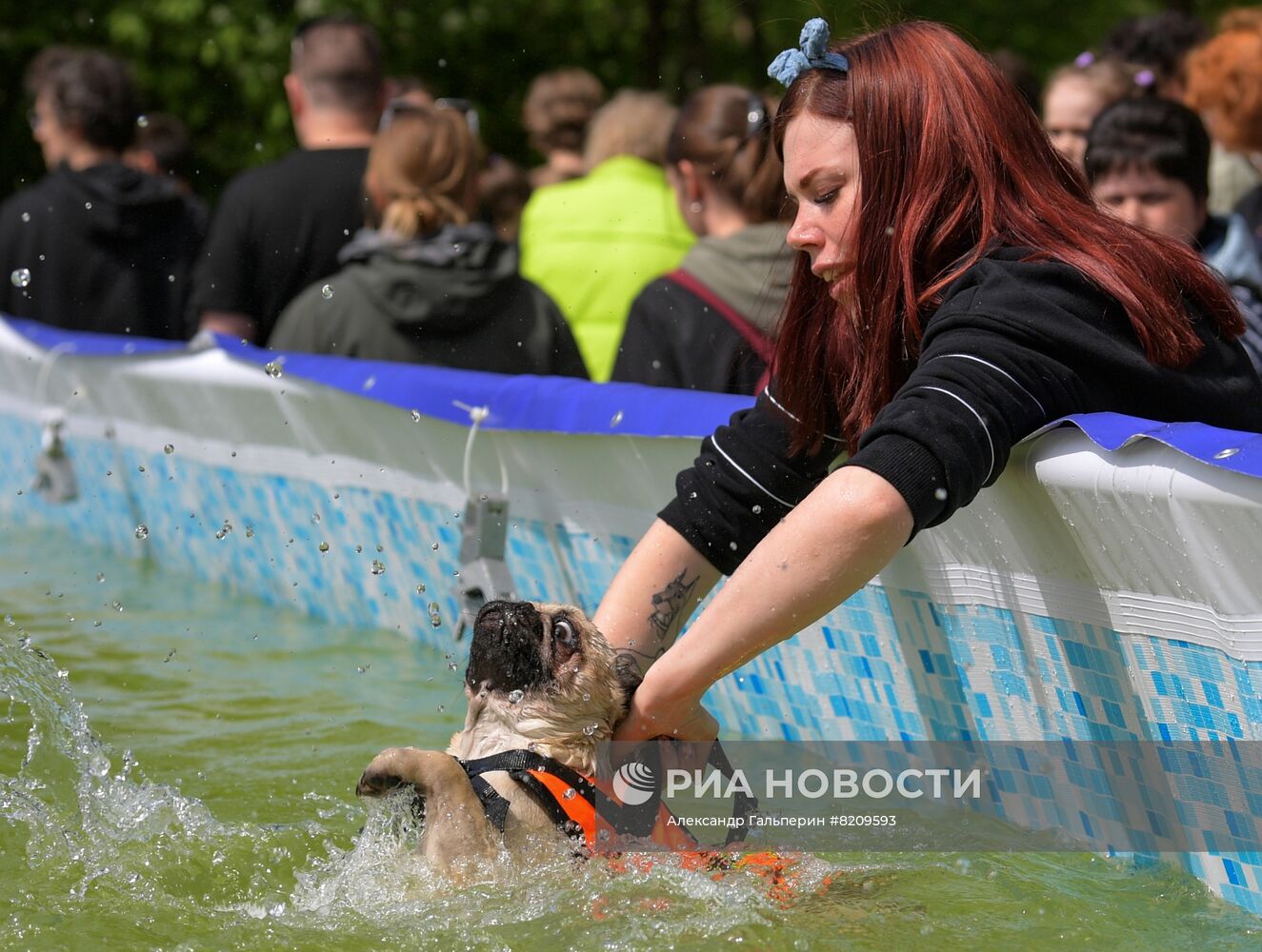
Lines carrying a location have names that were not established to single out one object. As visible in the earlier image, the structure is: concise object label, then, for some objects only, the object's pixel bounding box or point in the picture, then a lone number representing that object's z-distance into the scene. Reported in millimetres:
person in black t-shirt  6297
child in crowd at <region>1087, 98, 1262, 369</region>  5410
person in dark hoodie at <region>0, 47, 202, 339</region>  7566
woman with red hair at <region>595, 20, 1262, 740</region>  2820
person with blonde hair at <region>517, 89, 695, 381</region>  6398
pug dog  3295
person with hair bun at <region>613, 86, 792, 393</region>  4906
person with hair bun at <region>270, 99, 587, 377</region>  5617
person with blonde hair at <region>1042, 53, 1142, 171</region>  6684
